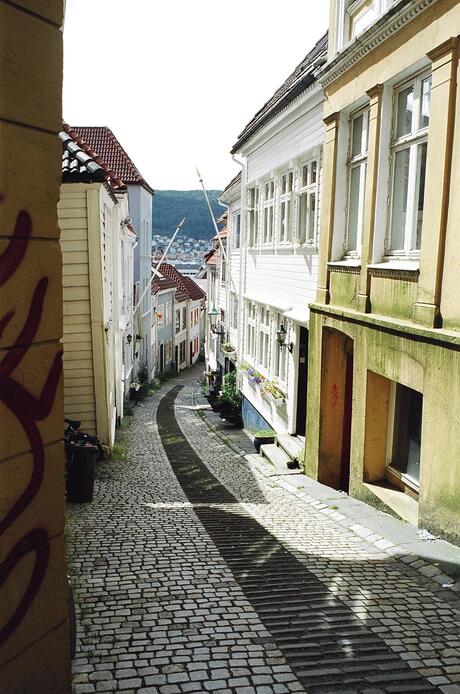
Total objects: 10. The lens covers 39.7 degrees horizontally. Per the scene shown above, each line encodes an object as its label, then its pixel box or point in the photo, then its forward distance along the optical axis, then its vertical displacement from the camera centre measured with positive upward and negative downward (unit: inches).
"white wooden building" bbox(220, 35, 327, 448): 506.9 +2.0
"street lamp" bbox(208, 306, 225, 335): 1081.9 -138.8
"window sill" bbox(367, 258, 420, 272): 312.0 -7.6
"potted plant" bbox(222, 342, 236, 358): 890.0 -141.5
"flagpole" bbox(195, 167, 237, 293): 850.9 +37.2
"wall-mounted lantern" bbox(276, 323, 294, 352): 576.3 -79.0
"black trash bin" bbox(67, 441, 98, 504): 389.4 -138.7
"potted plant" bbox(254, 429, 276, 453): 604.1 -177.4
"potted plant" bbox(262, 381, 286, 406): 587.7 -134.1
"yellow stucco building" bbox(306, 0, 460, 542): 273.9 -8.1
